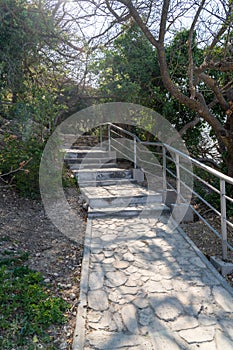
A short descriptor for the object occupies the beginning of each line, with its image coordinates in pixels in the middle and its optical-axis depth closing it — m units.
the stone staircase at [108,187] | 4.41
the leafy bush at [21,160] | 4.64
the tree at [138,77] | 6.47
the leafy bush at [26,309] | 1.97
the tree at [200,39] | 3.83
